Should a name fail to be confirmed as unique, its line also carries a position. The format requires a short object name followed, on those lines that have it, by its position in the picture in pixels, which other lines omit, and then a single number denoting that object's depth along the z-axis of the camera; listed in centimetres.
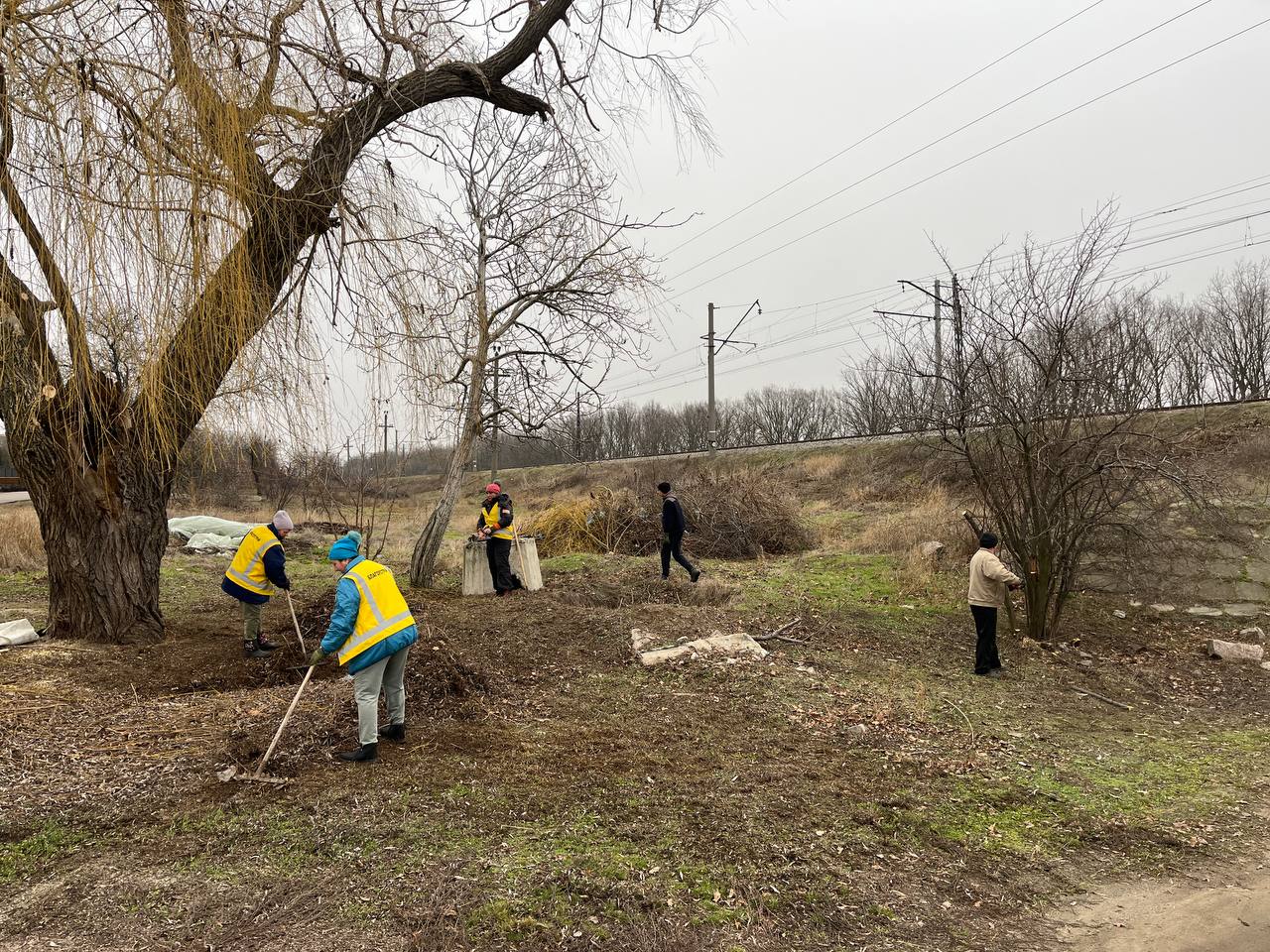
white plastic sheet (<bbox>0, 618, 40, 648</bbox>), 666
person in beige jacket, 780
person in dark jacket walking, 1223
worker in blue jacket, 486
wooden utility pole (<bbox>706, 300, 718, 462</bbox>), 3013
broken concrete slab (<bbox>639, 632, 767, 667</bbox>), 754
